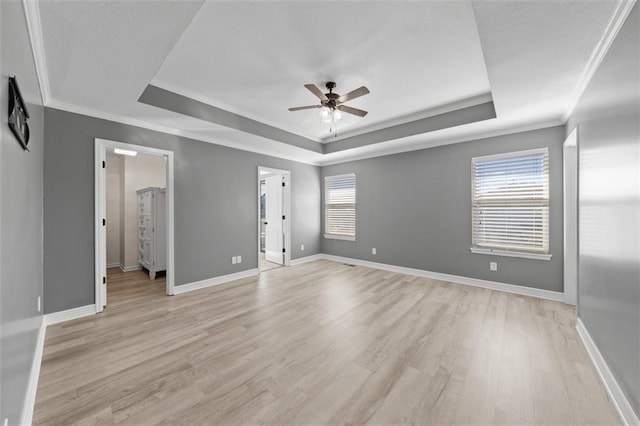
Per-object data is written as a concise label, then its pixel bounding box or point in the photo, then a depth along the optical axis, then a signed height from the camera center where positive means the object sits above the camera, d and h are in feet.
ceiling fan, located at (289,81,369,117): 8.76 +4.14
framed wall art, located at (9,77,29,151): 4.26 +1.81
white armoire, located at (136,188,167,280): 15.11 -1.12
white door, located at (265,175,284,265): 19.47 -0.73
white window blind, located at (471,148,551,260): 12.00 +0.32
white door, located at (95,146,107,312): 10.28 -0.71
